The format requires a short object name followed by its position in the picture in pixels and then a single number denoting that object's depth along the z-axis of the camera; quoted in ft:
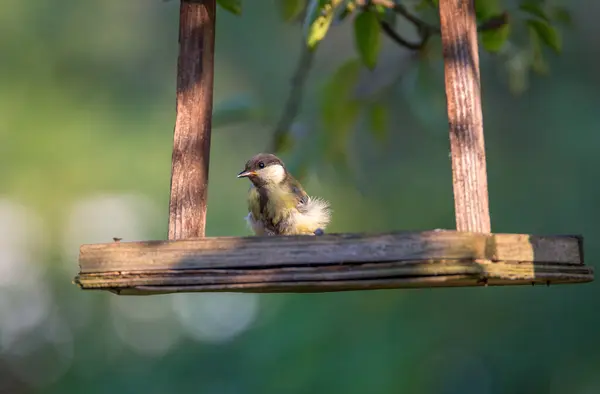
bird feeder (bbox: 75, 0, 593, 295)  14.06
